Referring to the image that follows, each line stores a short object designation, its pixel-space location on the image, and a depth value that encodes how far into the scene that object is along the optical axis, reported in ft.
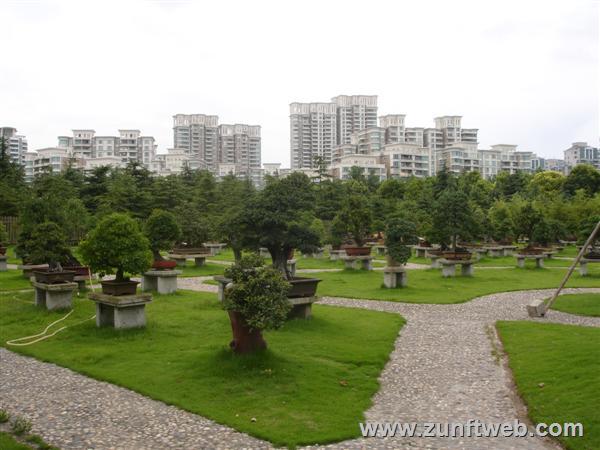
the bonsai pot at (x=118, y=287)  37.65
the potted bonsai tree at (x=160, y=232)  59.21
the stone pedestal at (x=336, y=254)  100.89
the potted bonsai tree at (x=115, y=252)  37.81
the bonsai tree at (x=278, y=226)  42.14
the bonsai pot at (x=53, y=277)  44.73
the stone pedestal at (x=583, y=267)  73.56
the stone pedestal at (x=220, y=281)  44.11
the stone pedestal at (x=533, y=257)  85.30
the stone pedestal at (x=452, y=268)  74.50
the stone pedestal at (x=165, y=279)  55.26
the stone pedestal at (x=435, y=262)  86.84
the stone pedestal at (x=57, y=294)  43.01
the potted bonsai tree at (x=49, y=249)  46.14
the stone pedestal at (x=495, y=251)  111.45
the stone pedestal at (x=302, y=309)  40.52
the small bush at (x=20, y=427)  19.54
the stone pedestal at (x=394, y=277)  61.31
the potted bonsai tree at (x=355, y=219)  89.09
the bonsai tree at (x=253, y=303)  26.99
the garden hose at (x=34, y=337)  33.96
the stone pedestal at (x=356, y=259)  83.41
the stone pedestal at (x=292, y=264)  71.13
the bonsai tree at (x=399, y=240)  61.57
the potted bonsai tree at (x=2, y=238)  75.62
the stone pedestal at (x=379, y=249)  118.11
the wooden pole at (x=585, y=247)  39.46
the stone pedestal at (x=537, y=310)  44.34
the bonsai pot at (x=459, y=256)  74.84
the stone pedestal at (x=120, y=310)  36.29
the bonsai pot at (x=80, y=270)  52.65
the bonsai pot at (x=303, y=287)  40.24
